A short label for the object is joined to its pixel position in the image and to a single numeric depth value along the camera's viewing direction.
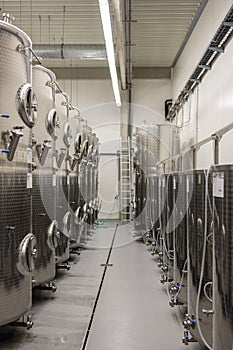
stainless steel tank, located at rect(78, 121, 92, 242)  5.82
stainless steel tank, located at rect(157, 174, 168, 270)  3.77
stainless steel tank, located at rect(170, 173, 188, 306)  2.74
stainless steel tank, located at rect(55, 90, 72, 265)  4.04
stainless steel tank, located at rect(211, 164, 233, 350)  1.69
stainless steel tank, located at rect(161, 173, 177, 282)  3.27
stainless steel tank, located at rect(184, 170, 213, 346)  2.11
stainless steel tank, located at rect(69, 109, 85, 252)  5.01
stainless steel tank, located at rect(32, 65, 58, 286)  3.25
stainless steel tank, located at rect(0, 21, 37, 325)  2.38
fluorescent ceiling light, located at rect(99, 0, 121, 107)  3.48
